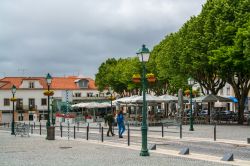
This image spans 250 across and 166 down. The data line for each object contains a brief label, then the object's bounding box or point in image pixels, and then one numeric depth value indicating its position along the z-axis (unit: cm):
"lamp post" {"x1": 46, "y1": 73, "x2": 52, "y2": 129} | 2948
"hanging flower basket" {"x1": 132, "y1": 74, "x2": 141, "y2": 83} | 2212
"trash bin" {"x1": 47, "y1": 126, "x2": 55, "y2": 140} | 2805
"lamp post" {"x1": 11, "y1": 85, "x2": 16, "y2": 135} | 3787
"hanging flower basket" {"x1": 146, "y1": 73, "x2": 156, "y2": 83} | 2715
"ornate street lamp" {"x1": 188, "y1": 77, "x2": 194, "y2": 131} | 3439
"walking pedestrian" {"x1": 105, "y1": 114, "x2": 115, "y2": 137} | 3005
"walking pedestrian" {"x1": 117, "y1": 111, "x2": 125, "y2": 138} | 2869
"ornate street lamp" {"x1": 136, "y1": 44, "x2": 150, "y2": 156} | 1792
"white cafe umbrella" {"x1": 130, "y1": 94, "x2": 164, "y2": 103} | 4104
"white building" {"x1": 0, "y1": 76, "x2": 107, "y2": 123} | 9088
